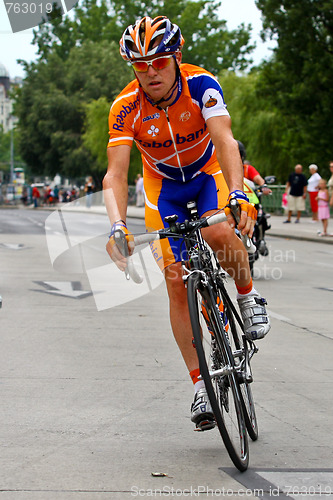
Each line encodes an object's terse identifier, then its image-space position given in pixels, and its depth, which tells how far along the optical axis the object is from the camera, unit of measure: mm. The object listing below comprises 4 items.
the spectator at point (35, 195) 62781
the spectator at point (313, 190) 27861
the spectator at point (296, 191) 29453
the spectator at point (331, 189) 21831
